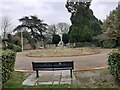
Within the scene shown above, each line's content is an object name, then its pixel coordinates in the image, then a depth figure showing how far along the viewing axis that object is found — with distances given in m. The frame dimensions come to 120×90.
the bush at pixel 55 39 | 20.93
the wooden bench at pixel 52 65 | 4.24
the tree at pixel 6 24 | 19.86
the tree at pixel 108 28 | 13.51
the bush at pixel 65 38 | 20.93
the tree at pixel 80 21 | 18.12
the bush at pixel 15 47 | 14.34
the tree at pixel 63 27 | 24.56
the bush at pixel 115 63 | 3.45
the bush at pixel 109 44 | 16.05
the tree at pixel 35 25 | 24.63
